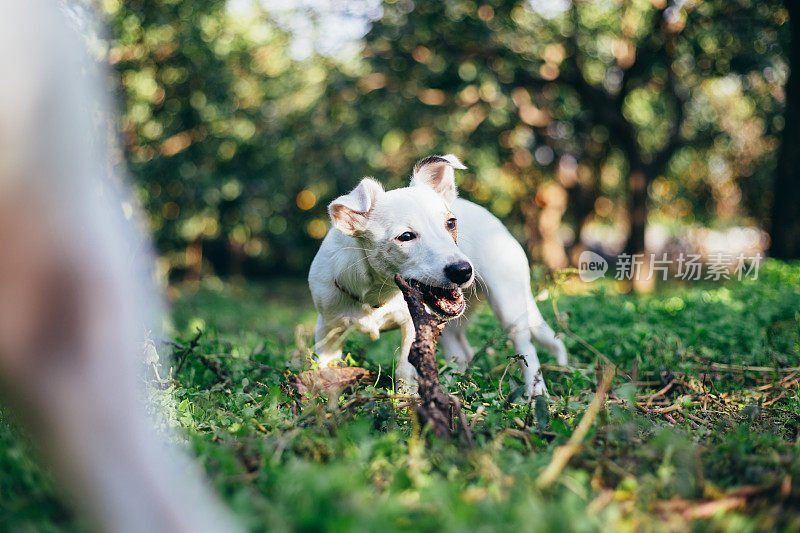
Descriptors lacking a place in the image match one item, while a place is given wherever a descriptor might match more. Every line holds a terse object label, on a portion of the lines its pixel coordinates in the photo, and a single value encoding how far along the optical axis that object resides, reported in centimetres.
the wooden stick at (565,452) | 189
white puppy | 312
